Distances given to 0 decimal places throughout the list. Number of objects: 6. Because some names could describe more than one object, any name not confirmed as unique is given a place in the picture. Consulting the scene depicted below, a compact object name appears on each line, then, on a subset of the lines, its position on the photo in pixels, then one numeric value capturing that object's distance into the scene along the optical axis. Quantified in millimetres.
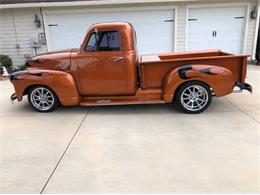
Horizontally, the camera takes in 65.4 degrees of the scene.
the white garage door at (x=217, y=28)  7809
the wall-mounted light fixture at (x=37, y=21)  7803
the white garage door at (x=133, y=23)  7809
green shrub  7620
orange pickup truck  3724
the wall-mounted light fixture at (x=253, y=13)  7730
